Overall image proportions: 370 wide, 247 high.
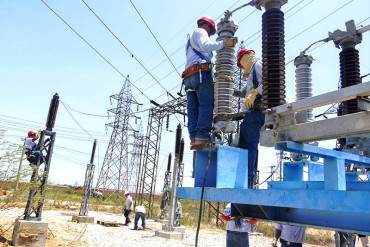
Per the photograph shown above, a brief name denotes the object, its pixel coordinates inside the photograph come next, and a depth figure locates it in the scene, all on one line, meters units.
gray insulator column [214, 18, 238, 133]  4.03
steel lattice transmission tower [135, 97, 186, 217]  24.17
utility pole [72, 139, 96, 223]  18.71
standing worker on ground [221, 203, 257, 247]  3.80
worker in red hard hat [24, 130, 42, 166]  9.81
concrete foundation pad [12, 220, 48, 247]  8.91
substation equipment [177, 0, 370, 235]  2.24
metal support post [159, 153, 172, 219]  20.62
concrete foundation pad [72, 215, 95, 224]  17.81
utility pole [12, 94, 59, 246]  9.03
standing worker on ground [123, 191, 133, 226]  19.75
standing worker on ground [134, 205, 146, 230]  17.44
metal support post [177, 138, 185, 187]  15.34
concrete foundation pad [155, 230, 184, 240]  14.98
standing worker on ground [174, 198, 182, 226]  17.38
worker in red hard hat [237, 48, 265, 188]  3.72
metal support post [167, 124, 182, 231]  13.94
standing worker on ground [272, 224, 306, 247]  7.12
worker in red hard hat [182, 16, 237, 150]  3.88
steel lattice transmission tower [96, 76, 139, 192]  39.53
